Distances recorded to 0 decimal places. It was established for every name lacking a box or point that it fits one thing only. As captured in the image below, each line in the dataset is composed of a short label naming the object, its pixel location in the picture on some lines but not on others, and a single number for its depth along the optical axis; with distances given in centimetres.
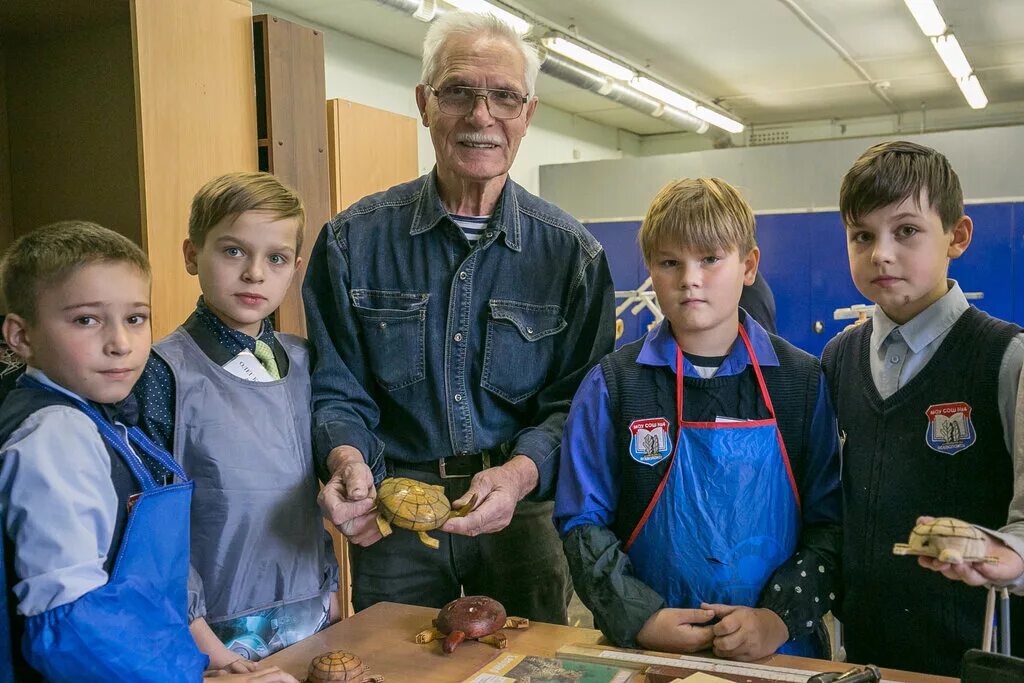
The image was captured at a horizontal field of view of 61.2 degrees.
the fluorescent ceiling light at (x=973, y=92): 953
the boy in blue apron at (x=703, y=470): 157
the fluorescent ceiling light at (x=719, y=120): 1104
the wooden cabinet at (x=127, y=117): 286
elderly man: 200
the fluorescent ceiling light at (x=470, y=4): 607
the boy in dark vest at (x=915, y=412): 156
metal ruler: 140
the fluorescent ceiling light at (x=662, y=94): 926
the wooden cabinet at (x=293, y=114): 323
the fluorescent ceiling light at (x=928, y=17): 655
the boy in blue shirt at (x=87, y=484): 124
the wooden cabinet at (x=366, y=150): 438
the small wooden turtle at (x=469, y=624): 157
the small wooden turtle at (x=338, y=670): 142
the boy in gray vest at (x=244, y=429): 169
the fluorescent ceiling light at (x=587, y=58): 746
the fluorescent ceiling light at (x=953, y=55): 759
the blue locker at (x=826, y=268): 745
